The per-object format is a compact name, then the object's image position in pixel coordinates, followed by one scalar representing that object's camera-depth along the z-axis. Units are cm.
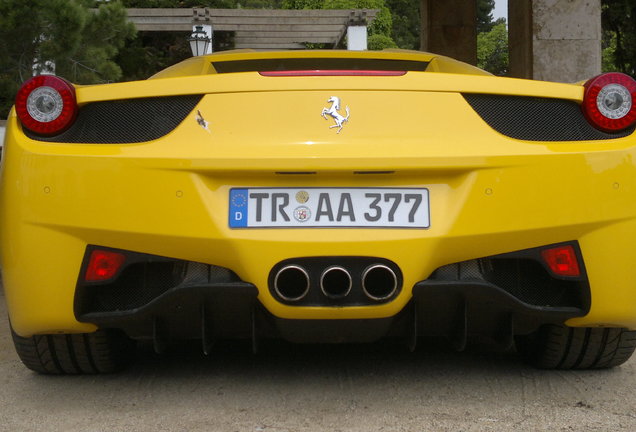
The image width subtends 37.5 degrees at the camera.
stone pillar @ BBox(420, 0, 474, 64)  1542
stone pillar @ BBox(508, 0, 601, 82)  1038
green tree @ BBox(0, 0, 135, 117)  965
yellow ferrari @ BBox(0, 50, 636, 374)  265
